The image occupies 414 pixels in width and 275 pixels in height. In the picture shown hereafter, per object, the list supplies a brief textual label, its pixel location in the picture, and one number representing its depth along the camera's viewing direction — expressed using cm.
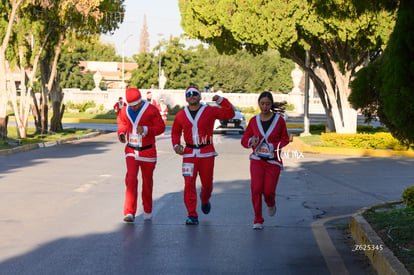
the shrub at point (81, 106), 6228
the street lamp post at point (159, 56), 8256
